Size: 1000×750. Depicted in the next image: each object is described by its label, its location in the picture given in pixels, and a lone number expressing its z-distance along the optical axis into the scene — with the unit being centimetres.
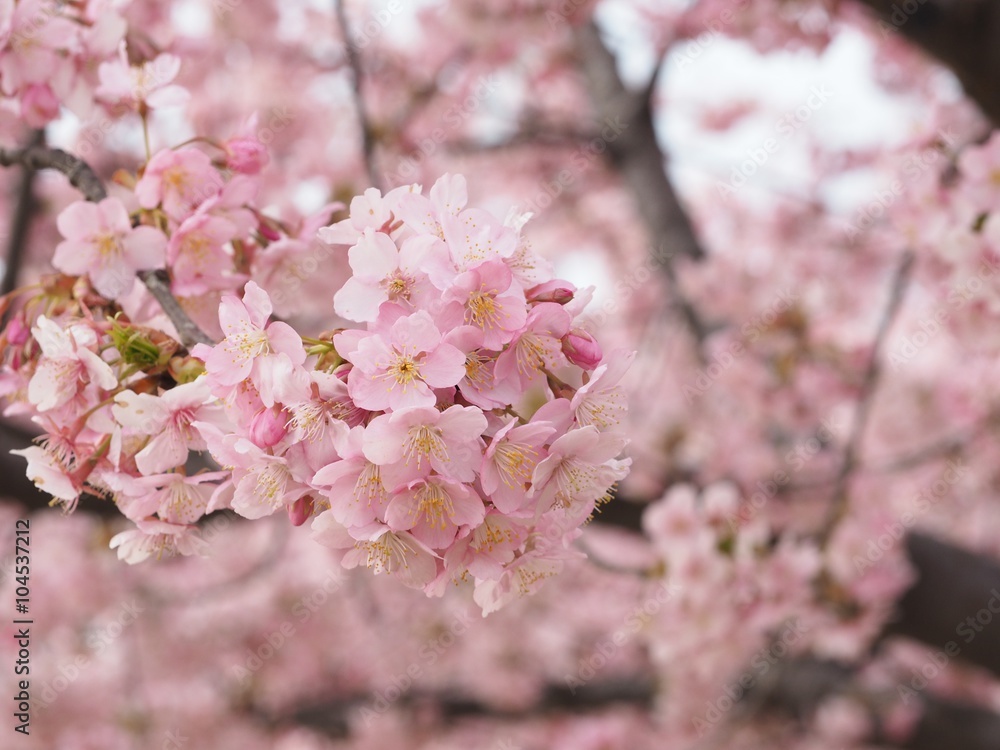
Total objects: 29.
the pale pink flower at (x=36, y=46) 87
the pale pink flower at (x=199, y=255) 84
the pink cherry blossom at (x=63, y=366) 80
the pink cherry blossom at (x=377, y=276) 77
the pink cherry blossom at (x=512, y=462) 76
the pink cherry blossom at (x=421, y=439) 75
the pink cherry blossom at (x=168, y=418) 79
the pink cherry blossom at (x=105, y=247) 83
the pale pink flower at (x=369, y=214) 79
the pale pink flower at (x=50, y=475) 80
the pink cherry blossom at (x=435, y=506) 77
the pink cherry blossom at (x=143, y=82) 88
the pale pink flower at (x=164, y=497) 80
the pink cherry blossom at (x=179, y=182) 84
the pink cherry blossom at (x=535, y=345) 77
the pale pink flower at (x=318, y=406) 76
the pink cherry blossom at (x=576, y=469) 77
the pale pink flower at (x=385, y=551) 77
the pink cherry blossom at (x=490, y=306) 76
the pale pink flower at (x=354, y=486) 76
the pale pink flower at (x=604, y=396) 77
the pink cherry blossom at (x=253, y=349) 77
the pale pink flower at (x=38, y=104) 89
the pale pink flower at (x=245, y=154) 86
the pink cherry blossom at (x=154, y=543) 81
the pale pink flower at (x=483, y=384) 77
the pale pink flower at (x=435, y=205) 78
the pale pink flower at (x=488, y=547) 78
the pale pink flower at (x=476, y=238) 77
